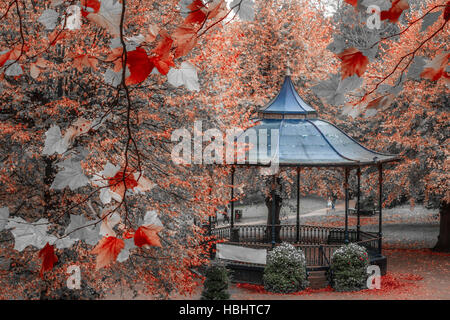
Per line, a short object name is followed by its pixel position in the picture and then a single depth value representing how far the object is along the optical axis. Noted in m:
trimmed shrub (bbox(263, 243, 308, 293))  35.79
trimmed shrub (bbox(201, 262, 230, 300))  33.03
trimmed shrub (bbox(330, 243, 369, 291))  36.10
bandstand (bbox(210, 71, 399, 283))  37.22
